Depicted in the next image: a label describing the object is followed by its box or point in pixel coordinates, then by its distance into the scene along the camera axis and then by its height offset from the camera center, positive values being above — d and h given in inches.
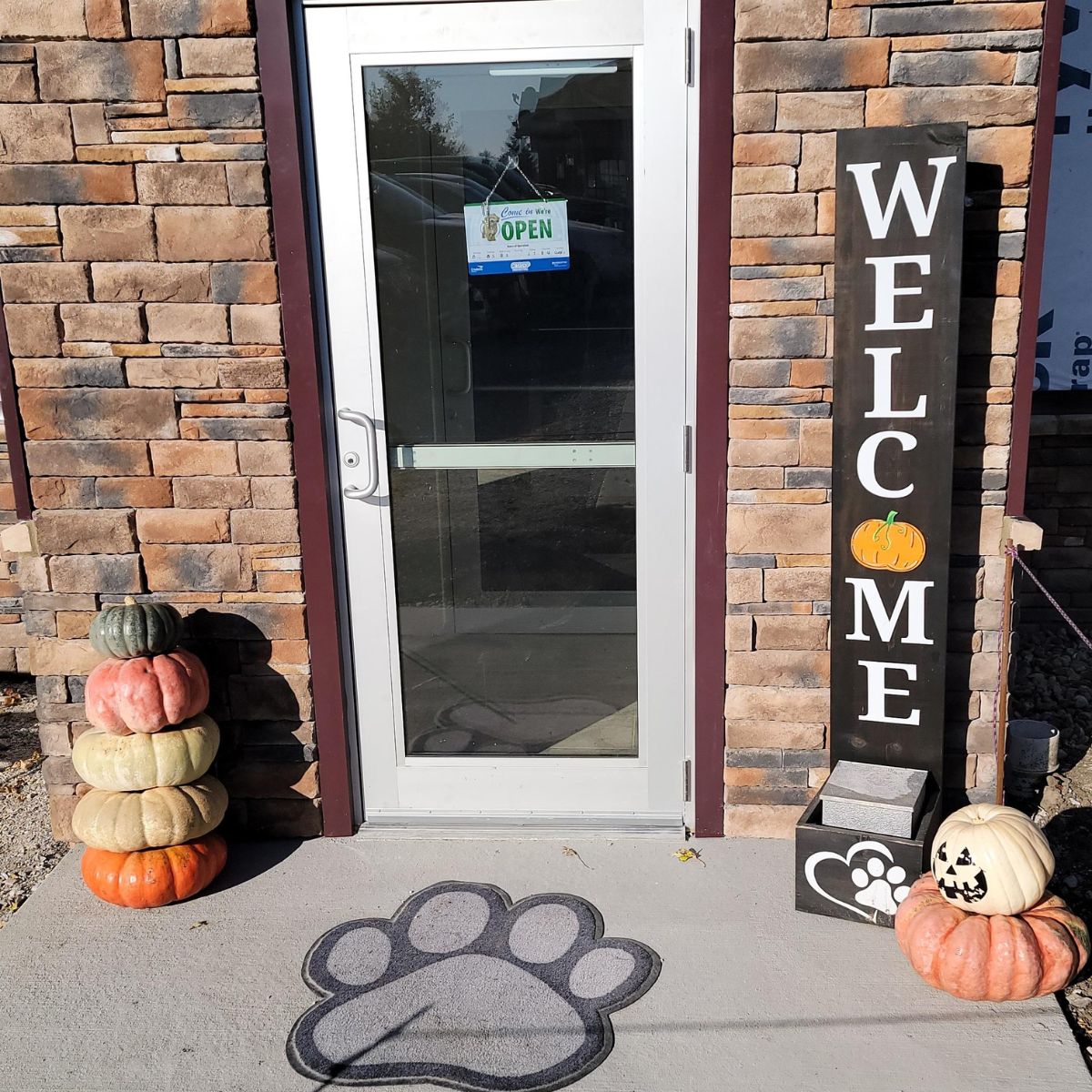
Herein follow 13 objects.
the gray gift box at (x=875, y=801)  117.6 -54.0
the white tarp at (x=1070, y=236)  189.6 +12.1
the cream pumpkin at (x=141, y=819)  123.5 -55.9
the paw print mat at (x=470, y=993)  100.7 -68.3
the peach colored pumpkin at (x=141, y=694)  123.3 -41.5
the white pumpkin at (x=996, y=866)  104.8 -54.9
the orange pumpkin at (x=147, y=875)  124.2 -62.7
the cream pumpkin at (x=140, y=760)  124.6 -49.4
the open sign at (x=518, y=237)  125.3 +9.8
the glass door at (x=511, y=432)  123.0 -13.5
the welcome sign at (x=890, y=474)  113.7 -18.4
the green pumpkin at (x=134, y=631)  125.6 -34.8
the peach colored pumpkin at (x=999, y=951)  103.3 -62.3
